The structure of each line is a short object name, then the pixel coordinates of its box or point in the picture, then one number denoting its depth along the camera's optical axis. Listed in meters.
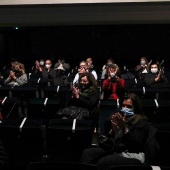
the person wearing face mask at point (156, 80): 7.62
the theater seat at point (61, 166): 2.55
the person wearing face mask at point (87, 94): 5.48
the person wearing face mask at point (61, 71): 8.10
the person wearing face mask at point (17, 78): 7.81
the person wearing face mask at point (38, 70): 10.16
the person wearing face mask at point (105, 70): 9.75
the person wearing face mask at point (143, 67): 9.93
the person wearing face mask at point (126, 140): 3.41
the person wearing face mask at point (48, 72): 9.48
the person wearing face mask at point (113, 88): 6.37
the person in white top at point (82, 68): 7.12
